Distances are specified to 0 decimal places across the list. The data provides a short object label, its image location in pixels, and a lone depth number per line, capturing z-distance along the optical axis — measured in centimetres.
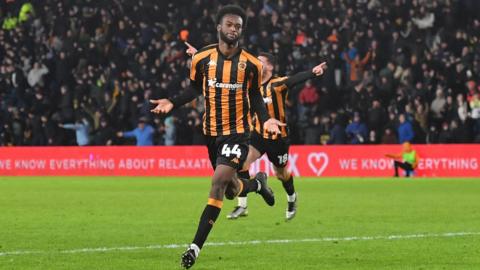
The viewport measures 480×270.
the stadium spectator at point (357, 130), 3122
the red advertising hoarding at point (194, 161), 3011
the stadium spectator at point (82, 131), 3547
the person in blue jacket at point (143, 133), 3394
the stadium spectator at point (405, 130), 3050
